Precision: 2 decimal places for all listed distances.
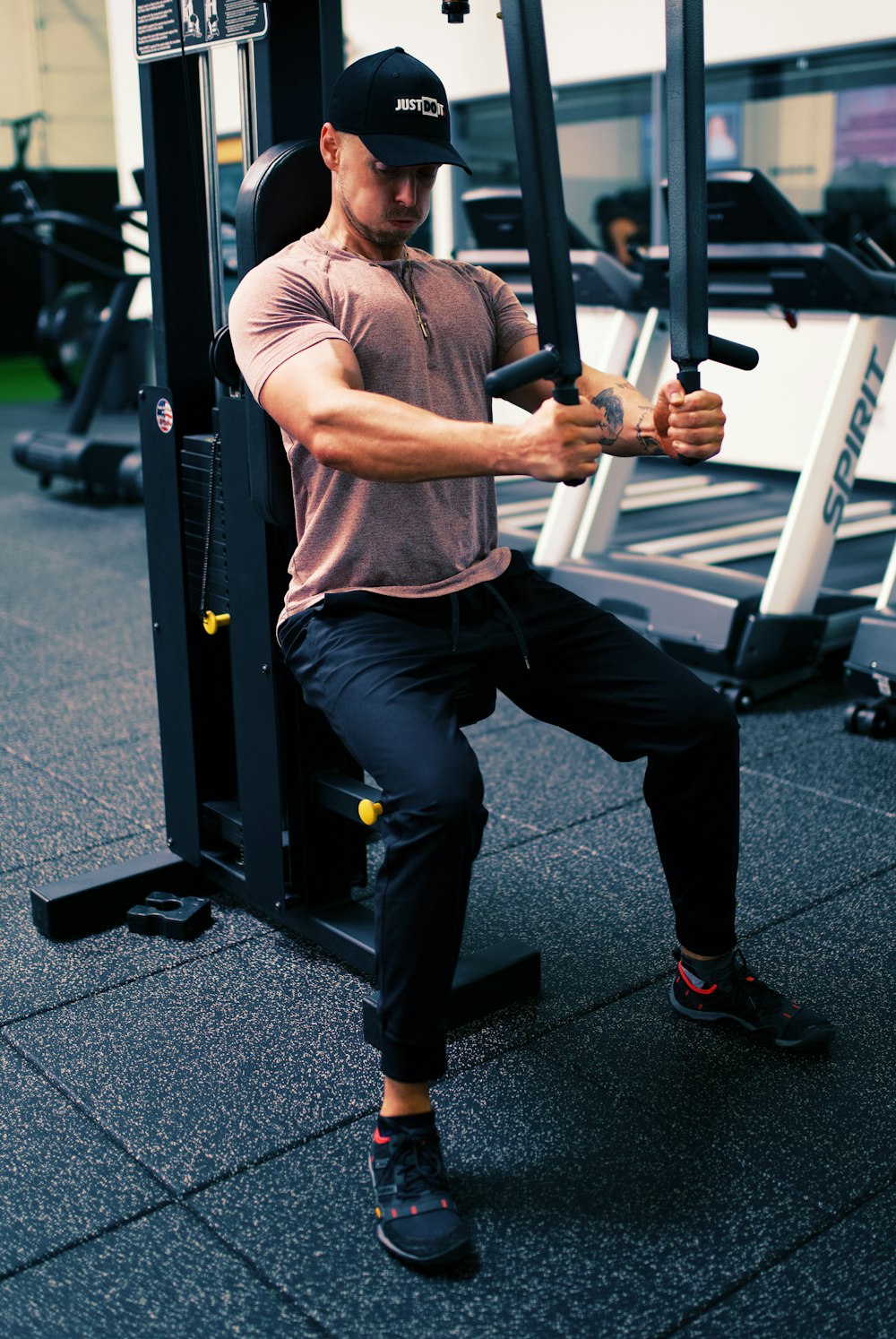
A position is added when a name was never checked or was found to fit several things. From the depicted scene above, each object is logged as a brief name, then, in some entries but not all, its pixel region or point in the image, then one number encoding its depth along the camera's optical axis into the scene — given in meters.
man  1.59
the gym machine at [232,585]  1.96
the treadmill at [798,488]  3.40
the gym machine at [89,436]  6.02
